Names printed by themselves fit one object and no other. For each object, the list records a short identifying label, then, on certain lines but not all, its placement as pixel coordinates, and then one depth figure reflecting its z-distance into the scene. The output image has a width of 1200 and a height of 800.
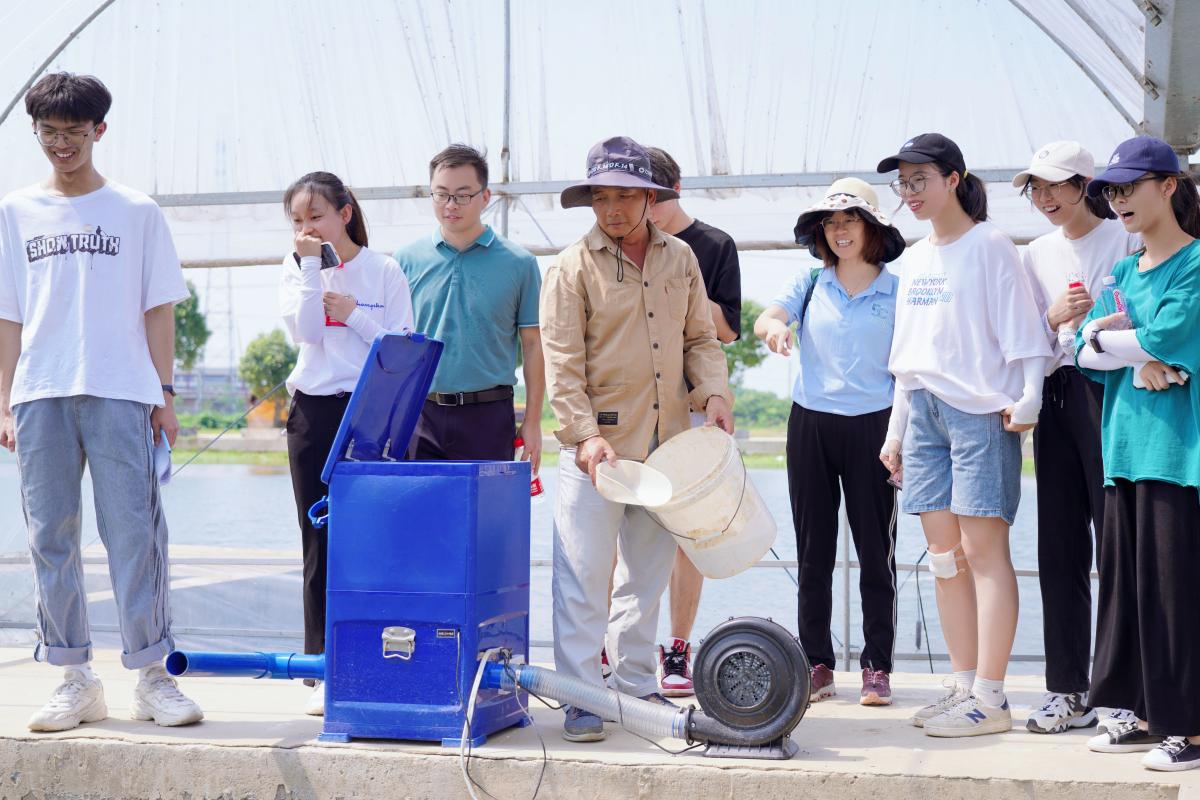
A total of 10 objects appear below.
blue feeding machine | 3.14
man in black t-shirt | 4.20
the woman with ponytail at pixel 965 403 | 3.45
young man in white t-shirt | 3.39
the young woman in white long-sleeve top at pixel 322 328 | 3.79
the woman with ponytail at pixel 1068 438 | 3.49
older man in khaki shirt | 3.47
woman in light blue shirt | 3.95
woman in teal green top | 3.04
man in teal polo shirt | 3.96
